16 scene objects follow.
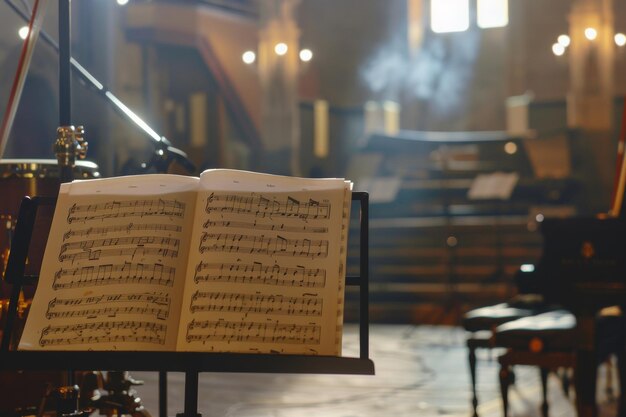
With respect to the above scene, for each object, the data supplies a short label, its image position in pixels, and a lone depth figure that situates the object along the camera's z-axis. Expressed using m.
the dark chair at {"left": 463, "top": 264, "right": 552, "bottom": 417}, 4.69
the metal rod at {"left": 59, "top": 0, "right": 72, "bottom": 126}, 2.66
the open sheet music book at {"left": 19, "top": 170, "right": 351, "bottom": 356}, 1.92
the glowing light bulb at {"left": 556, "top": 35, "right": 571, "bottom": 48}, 16.78
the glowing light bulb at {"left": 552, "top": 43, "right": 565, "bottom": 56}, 17.17
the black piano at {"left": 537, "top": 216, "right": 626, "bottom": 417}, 3.86
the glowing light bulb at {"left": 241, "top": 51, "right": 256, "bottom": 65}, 16.88
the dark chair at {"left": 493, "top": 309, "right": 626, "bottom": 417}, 4.34
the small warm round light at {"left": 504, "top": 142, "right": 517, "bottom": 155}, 14.10
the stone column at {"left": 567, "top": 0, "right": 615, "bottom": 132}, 14.45
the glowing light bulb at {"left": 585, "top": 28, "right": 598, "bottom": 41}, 14.68
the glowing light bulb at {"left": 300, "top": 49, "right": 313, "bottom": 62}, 17.06
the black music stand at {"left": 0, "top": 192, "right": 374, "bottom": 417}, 1.88
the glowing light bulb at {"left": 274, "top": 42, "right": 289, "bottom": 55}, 16.62
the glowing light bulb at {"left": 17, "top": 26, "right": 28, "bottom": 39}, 10.68
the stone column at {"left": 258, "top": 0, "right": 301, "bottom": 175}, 16.30
